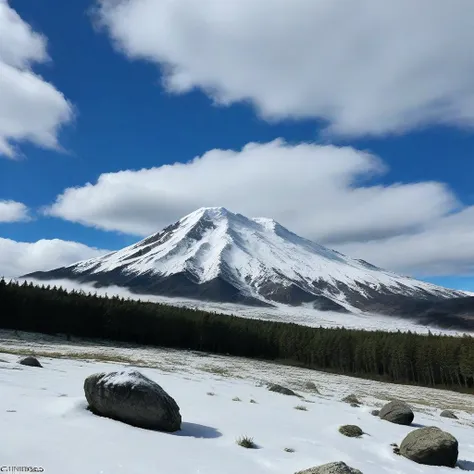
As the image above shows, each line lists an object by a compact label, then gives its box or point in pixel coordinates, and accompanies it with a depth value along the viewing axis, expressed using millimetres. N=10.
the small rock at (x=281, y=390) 24500
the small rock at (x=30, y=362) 23031
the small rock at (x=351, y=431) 14070
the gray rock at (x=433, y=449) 11906
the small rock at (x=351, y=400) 23981
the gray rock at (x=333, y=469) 8781
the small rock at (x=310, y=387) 35009
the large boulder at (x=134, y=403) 11953
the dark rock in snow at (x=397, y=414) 17859
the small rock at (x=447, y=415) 27311
